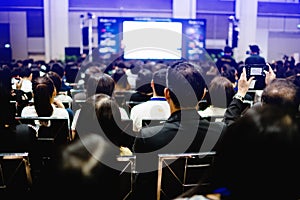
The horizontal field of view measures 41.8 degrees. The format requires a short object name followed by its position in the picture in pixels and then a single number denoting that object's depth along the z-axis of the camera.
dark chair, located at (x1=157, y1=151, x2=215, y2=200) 2.30
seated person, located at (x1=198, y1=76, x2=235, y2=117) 3.78
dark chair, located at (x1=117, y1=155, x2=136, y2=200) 2.26
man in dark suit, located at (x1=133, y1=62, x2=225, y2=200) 2.38
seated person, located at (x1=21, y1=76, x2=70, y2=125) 3.54
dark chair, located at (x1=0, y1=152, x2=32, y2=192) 2.35
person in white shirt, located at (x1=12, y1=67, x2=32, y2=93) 6.45
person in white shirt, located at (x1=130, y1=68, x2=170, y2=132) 3.63
